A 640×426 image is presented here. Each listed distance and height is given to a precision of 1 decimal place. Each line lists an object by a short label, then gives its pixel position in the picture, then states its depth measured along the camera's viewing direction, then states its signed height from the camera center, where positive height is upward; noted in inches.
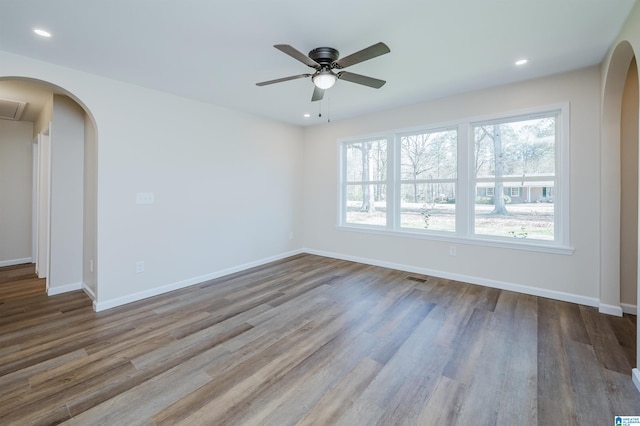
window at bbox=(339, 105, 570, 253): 131.5 +18.3
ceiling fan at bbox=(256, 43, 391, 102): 93.3 +50.8
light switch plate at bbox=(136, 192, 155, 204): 132.3 +7.0
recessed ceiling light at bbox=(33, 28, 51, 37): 86.2 +58.5
